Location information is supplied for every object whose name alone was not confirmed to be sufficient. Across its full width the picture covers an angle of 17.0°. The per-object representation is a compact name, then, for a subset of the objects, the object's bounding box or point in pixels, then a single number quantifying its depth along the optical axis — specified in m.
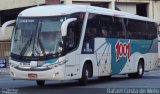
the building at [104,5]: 54.99
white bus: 20.98
